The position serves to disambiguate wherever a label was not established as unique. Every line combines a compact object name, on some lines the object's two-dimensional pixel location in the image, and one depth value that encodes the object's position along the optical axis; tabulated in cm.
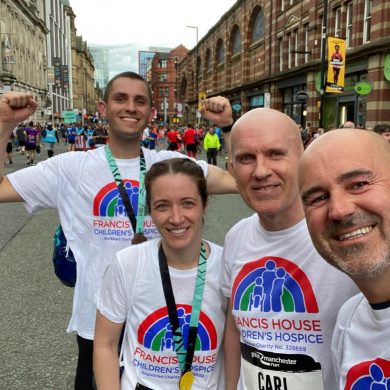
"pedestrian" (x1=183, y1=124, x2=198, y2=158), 2204
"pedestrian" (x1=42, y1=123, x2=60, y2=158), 2217
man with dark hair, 239
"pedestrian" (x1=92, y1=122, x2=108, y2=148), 1656
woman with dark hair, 183
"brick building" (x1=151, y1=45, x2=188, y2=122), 12812
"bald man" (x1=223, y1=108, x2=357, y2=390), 162
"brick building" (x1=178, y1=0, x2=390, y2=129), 1855
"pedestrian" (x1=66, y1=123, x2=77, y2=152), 2695
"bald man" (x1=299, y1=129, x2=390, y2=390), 127
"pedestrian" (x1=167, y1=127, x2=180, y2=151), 2395
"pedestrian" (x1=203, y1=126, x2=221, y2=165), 1955
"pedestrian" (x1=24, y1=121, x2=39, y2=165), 2019
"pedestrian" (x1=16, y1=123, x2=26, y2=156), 2258
